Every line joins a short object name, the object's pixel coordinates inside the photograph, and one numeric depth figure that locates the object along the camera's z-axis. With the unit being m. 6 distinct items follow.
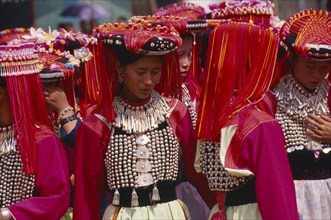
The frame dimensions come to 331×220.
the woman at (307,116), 5.95
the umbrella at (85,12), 20.21
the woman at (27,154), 5.44
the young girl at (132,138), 5.50
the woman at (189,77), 5.96
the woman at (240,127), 5.14
